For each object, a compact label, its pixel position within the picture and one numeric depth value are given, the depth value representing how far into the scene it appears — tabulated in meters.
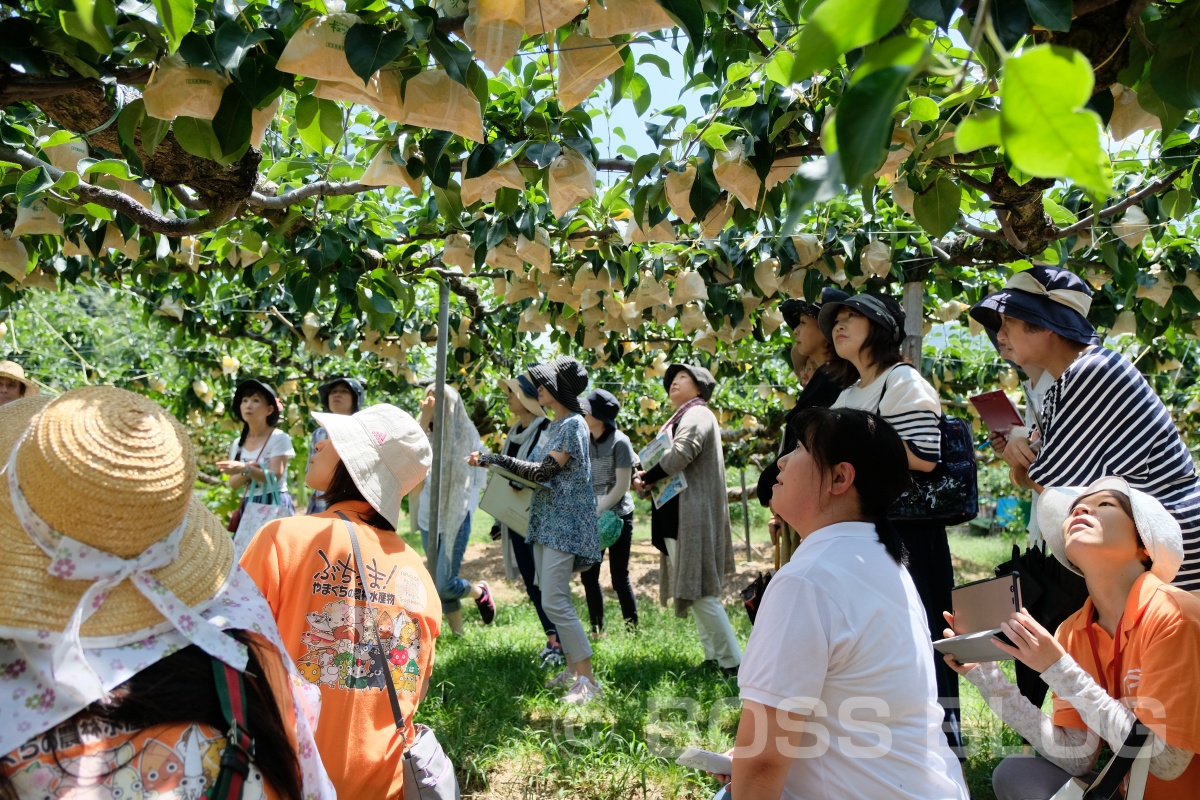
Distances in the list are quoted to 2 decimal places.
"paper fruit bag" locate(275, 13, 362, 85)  1.45
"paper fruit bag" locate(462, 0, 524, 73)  1.38
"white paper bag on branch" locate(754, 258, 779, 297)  3.42
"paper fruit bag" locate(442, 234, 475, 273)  3.26
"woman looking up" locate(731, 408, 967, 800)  1.35
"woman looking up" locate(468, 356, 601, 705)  3.73
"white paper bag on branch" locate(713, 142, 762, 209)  2.12
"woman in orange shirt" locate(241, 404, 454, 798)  1.59
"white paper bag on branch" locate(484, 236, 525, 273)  3.06
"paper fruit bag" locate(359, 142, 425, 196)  2.18
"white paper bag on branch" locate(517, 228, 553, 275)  2.96
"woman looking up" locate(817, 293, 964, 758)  2.46
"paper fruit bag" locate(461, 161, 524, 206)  2.12
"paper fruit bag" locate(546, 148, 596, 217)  2.10
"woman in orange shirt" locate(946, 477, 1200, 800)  1.63
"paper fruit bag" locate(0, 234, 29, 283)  2.81
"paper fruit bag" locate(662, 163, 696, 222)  2.25
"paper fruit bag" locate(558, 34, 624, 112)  1.59
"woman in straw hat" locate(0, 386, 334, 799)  0.88
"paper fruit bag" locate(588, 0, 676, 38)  1.38
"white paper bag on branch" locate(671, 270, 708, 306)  3.58
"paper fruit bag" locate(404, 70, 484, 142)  1.60
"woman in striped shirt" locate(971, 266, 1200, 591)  2.05
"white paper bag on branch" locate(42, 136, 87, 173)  2.14
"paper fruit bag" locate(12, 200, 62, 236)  2.38
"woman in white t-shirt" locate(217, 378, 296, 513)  4.28
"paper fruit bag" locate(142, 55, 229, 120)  1.54
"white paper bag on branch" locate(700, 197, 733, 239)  2.42
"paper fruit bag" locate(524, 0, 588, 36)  1.39
